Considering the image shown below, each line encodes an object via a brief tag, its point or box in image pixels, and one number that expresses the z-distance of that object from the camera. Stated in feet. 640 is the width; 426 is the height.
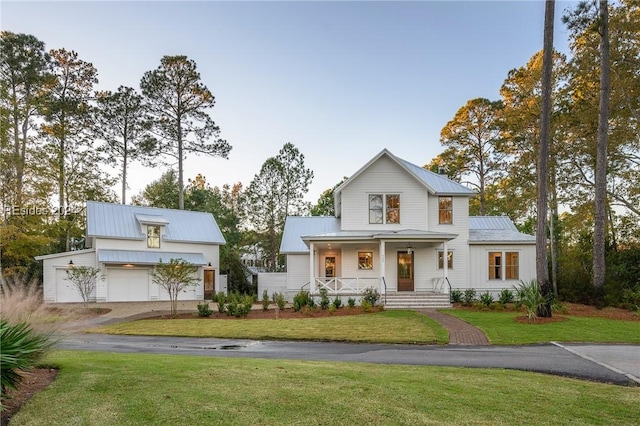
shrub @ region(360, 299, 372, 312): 62.34
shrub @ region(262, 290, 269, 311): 66.80
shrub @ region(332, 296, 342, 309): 64.69
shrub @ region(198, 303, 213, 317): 61.37
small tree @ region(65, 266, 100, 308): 69.10
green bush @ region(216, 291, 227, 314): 63.26
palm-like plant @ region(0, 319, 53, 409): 15.61
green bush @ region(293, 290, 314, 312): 65.16
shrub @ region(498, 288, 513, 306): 65.87
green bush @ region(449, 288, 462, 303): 71.76
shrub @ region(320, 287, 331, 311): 64.69
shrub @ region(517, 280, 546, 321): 50.03
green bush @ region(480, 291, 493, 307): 64.69
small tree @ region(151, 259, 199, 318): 60.90
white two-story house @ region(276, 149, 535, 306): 77.87
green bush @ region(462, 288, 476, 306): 69.35
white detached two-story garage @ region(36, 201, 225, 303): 80.84
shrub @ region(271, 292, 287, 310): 66.44
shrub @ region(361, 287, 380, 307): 66.64
